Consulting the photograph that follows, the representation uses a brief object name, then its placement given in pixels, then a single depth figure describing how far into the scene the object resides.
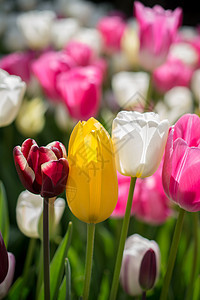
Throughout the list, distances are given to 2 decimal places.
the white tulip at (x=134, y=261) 0.67
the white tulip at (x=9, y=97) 0.66
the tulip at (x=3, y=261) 0.59
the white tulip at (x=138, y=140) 0.59
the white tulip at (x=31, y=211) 0.68
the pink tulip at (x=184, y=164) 0.58
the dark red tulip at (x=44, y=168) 0.57
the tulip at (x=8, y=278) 0.63
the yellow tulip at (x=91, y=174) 0.57
